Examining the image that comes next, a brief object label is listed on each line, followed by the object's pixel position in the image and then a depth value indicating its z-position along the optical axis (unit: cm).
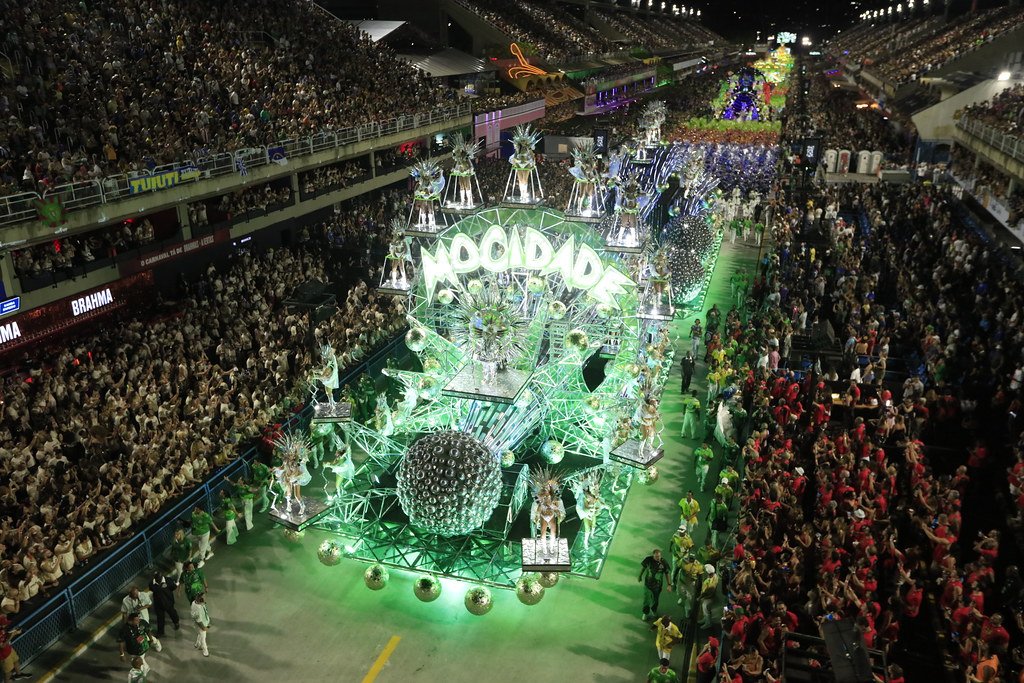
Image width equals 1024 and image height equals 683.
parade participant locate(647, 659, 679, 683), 928
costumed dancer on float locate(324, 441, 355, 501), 1276
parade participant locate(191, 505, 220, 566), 1205
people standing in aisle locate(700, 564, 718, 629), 1086
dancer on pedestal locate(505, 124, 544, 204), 1750
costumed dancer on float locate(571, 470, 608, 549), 1167
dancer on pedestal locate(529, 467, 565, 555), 1101
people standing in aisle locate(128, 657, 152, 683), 973
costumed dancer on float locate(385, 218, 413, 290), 1659
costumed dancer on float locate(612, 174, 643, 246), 1667
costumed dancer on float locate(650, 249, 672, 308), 1647
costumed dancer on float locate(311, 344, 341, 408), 1393
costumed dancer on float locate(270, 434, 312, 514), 1196
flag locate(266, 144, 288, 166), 2380
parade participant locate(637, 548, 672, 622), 1095
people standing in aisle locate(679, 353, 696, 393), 1824
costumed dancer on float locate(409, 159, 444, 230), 1723
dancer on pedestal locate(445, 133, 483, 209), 1731
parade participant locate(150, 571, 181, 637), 1077
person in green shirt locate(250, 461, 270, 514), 1346
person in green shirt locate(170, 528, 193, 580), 1148
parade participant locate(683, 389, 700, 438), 1628
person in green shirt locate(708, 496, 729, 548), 1272
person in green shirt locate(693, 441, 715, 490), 1417
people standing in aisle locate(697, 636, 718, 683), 951
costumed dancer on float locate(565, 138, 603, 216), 1727
